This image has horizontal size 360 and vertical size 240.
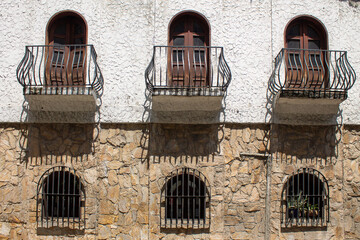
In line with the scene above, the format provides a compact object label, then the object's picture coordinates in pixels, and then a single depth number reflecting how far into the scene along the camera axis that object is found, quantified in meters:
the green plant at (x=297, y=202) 6.67
